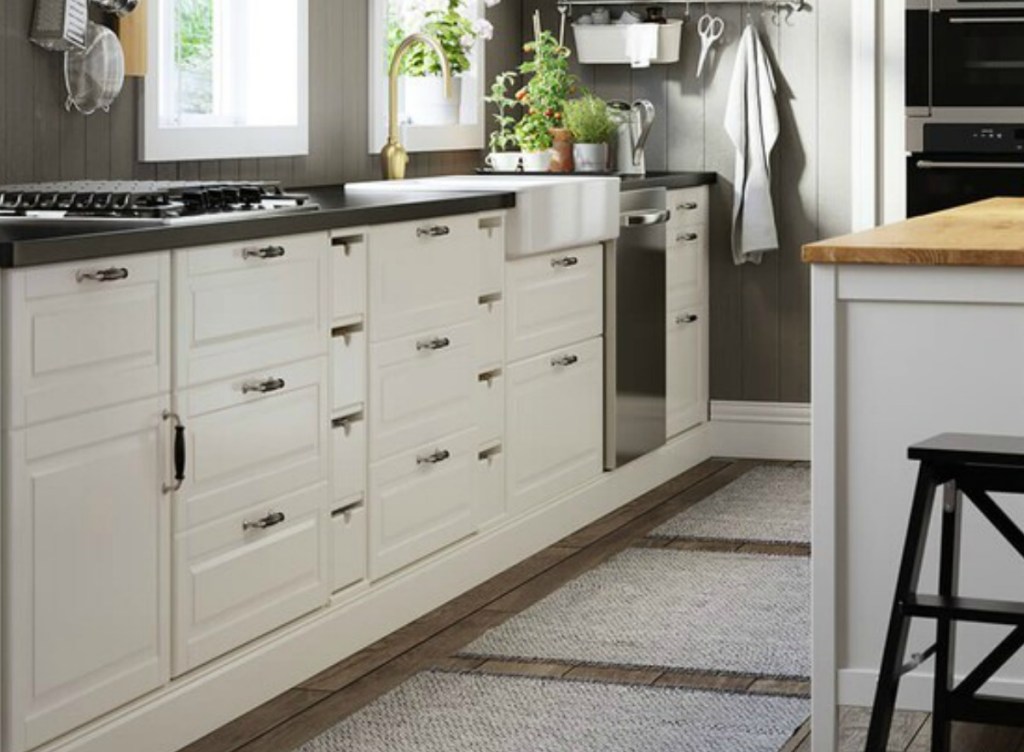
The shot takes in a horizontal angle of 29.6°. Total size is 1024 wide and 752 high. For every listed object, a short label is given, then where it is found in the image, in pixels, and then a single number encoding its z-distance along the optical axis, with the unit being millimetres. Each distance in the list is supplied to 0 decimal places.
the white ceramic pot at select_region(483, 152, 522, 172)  6027
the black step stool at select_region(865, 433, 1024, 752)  2822
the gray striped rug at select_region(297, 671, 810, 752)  3463
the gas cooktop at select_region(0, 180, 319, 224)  3434
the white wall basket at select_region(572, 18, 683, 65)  6492
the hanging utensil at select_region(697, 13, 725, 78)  6535
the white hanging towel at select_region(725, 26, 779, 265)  6414
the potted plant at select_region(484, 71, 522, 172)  6035
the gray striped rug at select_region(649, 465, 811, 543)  5398
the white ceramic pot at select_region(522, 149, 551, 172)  6016
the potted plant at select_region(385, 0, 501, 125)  5672
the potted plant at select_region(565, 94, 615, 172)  6090
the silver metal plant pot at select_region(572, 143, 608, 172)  6086
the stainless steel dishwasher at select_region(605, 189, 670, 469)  5672
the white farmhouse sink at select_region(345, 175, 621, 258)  4879
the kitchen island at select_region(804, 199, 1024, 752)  3258
